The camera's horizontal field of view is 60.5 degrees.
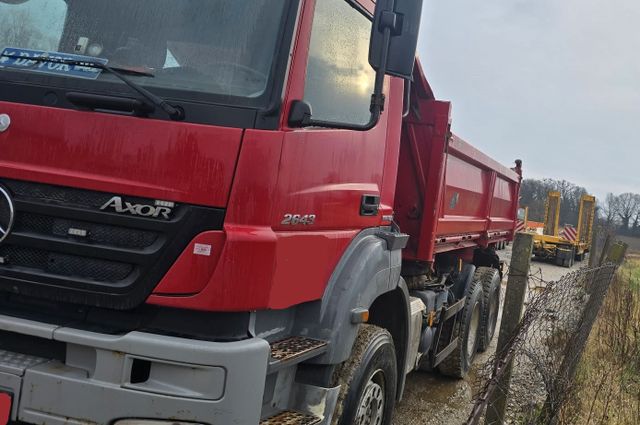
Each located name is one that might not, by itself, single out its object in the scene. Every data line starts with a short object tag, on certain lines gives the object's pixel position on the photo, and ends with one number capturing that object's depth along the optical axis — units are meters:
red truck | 2.08
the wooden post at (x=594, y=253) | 13.28
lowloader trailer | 23.70
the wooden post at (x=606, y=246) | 10.22
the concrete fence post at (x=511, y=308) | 3.90
